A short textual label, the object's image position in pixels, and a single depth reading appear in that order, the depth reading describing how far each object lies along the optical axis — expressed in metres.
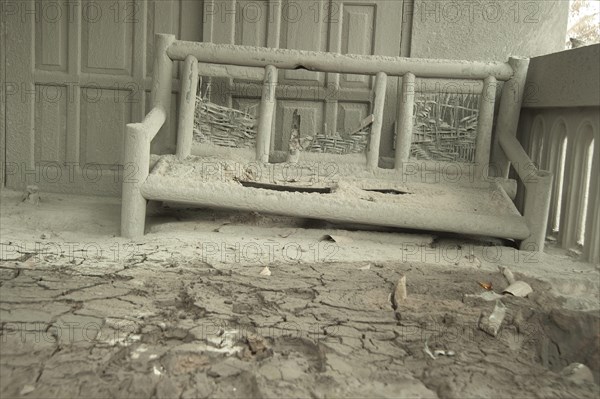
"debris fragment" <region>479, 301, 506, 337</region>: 2.75
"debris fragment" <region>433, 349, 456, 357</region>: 2.52
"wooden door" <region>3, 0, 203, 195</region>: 5.51
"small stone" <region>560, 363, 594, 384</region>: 2.44
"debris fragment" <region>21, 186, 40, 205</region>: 5.16
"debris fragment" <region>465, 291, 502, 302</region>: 3.16
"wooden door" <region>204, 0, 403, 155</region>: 5.39
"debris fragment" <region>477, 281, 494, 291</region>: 3.35
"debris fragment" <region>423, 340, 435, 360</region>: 2.49
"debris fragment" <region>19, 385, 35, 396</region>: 2.07
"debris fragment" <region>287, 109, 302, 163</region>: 4.72
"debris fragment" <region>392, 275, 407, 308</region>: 3.08
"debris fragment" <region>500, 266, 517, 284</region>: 3.46
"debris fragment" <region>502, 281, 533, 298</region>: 3.23
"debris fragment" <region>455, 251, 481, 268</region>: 3.80
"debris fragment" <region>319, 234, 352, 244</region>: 4.17
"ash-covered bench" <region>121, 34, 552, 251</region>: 4.11
